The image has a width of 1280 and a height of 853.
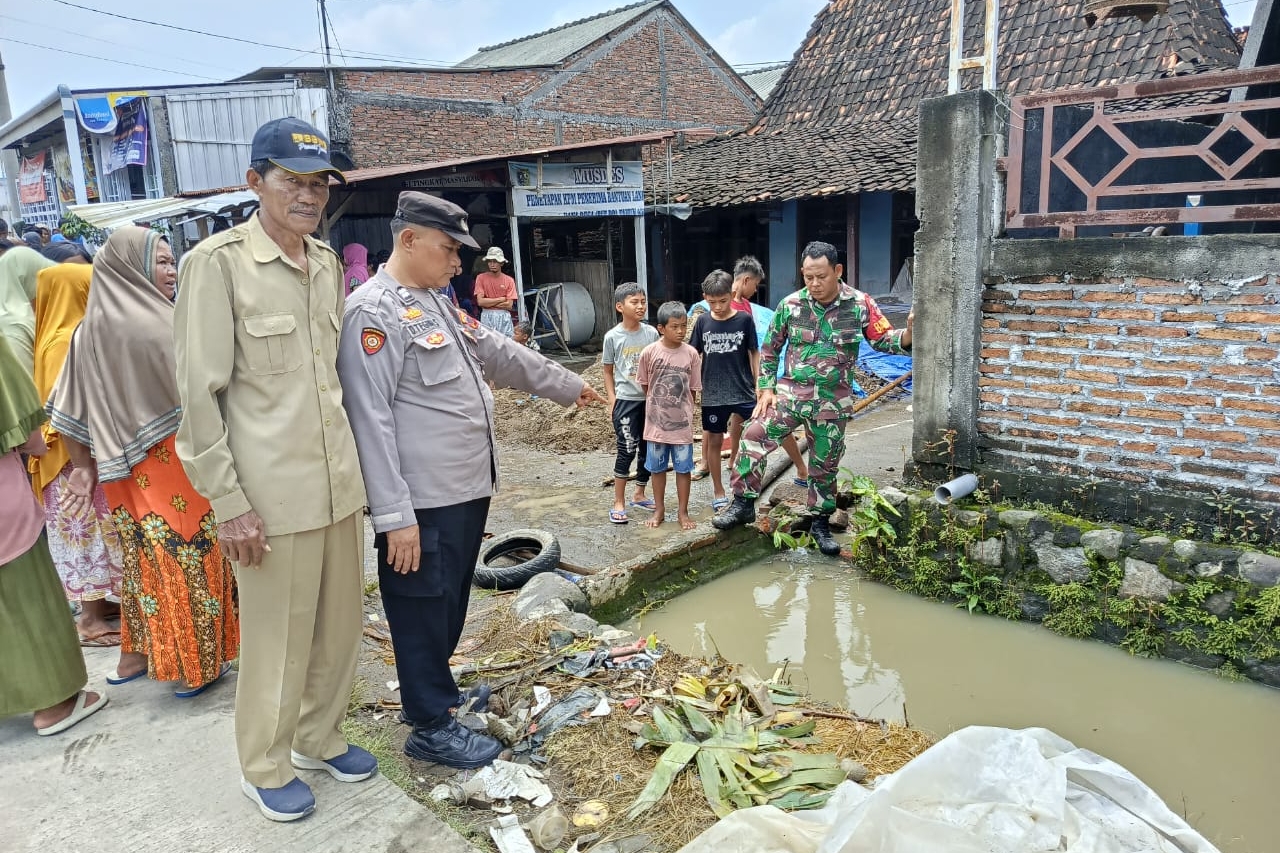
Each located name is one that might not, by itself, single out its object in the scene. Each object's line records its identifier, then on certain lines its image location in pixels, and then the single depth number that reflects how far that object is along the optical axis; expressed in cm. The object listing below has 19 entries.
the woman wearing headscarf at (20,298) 386
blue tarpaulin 1018
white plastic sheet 206
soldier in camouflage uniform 529
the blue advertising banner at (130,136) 1577
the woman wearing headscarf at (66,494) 376
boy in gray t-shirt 610
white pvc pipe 486
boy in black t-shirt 601
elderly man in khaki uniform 240
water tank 1440
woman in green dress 307
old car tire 492
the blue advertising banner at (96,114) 1595
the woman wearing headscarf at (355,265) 1238
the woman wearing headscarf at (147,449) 315
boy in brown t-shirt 579
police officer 266
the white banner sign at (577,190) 1252
